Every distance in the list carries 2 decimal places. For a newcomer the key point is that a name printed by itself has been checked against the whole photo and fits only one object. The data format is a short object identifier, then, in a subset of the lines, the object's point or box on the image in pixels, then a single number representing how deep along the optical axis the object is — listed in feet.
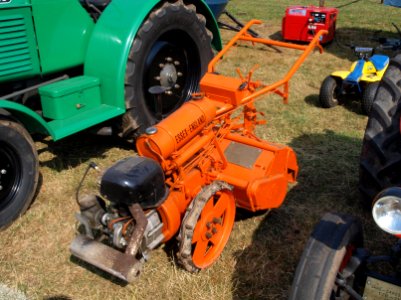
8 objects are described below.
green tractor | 9.34
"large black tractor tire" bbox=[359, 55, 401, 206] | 8.48
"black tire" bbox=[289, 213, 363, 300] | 5.71
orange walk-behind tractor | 6.98
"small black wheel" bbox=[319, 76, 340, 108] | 16.02
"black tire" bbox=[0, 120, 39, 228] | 9.00
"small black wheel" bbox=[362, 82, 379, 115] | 15.01
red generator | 23.75
